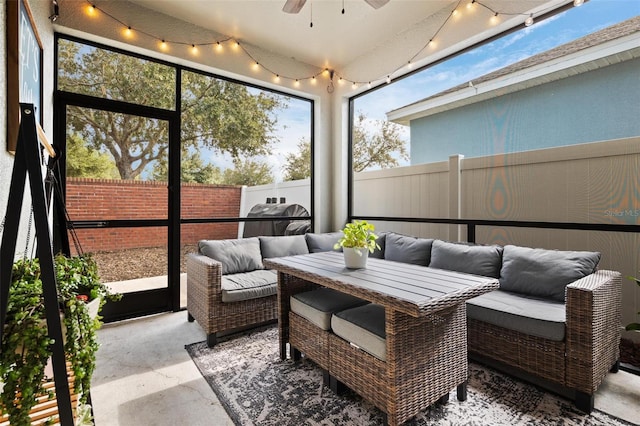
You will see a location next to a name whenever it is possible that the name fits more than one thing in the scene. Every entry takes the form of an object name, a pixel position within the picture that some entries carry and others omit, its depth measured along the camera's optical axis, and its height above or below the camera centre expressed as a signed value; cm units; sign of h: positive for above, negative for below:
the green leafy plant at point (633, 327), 207 -78
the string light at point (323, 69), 285 +181
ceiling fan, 236 +163
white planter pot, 213 -32
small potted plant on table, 214 -24
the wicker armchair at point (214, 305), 264 -85
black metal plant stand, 100 -9
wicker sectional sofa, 179 -71
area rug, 170 -114
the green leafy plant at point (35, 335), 91 -40
